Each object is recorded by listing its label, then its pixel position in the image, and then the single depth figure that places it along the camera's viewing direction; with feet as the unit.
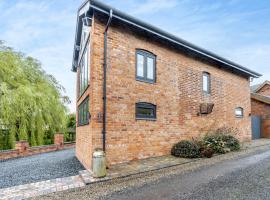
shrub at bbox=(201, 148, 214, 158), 21.87
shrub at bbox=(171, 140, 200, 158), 21.80
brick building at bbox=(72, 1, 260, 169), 18.33
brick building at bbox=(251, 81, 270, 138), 43.72
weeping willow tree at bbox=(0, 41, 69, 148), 32.89
